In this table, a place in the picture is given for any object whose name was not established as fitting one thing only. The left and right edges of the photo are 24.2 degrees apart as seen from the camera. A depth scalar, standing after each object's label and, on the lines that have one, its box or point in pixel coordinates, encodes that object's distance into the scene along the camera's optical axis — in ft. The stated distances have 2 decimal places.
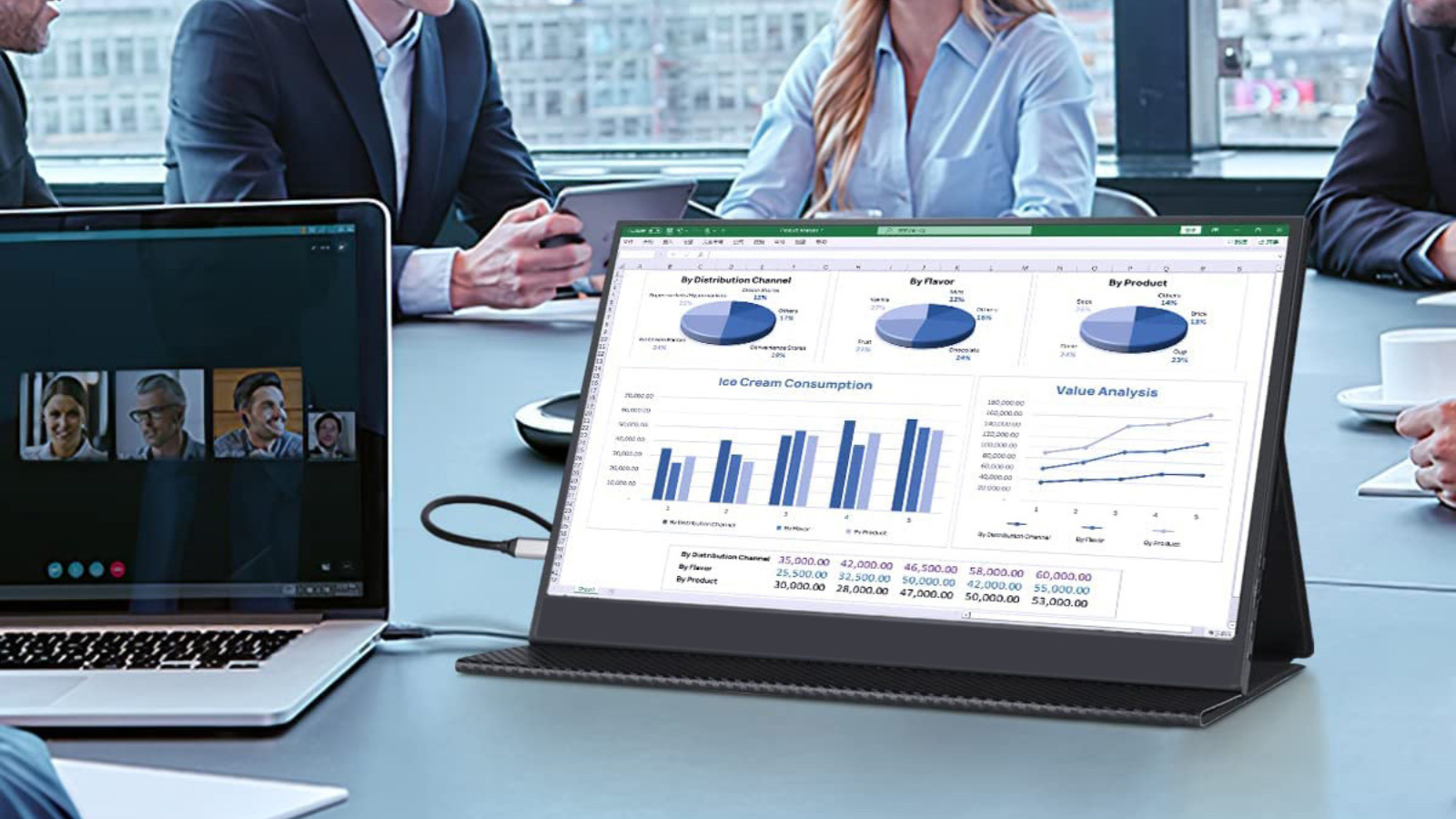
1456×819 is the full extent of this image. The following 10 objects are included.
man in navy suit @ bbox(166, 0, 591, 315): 10.12
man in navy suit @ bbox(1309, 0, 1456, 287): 10.56
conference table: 4.87
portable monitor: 5.20
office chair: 12.15
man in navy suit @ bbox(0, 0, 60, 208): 11.41
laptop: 5.59
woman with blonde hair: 12.43
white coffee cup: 6.95
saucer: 7.00
